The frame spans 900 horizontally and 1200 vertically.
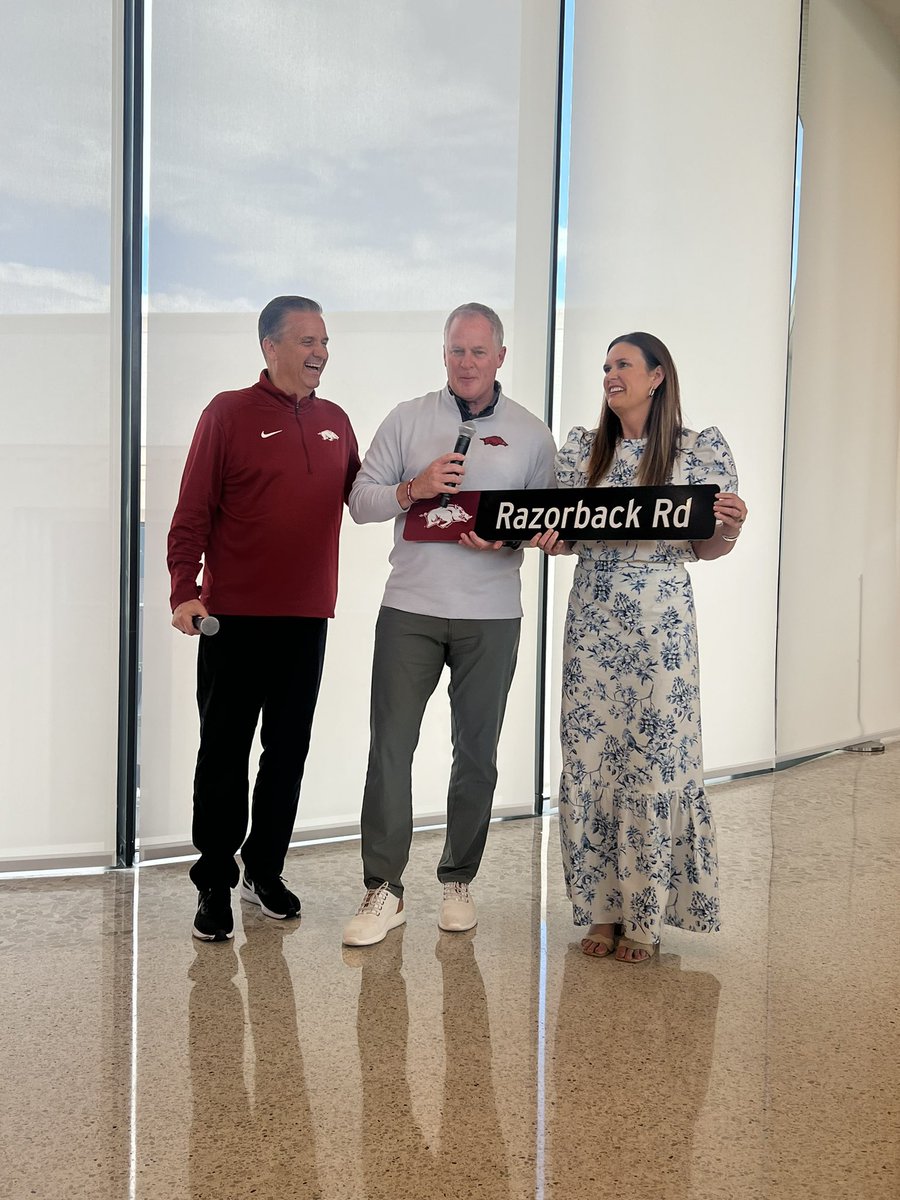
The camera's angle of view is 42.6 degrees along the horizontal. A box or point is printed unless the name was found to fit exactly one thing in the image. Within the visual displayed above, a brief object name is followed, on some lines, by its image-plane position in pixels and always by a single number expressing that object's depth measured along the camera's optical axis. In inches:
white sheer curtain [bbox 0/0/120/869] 122.6
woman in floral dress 100.8
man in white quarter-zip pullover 106.4
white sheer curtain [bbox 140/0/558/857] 130.3
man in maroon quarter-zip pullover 106.0
